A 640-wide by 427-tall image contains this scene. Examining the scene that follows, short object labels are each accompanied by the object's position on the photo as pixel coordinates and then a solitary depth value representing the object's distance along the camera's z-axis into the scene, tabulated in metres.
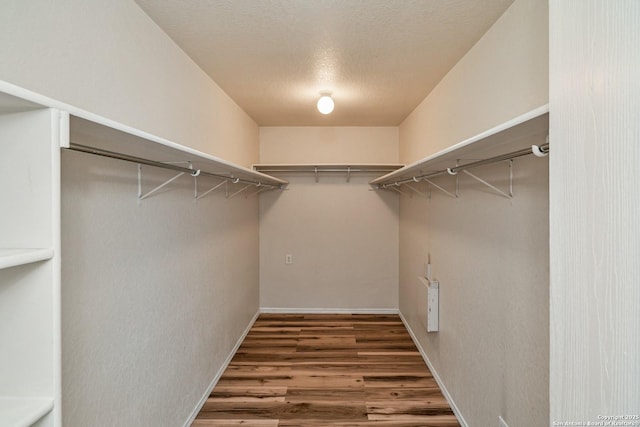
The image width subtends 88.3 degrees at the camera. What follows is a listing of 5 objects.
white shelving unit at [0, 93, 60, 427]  0.73
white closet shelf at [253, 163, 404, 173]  3.65
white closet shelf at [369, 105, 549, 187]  0.91
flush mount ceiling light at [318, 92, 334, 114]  2.84
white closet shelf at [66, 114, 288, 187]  0.89
